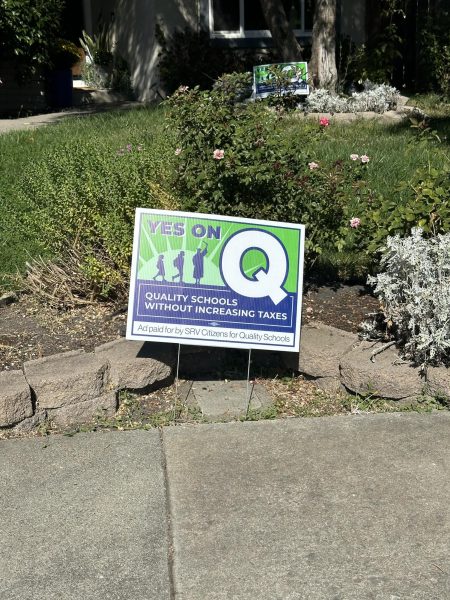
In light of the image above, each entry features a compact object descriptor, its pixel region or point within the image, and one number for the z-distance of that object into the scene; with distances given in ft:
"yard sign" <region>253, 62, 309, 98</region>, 34.62
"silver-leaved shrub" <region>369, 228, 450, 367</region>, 15.14
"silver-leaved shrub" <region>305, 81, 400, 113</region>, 37.63
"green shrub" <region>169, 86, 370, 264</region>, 17.02
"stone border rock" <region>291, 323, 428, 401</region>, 15.15
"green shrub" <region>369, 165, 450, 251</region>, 16.55
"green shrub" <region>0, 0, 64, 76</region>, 40.45
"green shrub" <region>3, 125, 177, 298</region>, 17.66
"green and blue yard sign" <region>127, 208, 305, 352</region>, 14.90
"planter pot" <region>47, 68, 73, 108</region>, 47.21
